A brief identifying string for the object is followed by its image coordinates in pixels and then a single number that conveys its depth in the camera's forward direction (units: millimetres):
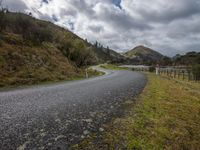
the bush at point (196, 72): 20109
